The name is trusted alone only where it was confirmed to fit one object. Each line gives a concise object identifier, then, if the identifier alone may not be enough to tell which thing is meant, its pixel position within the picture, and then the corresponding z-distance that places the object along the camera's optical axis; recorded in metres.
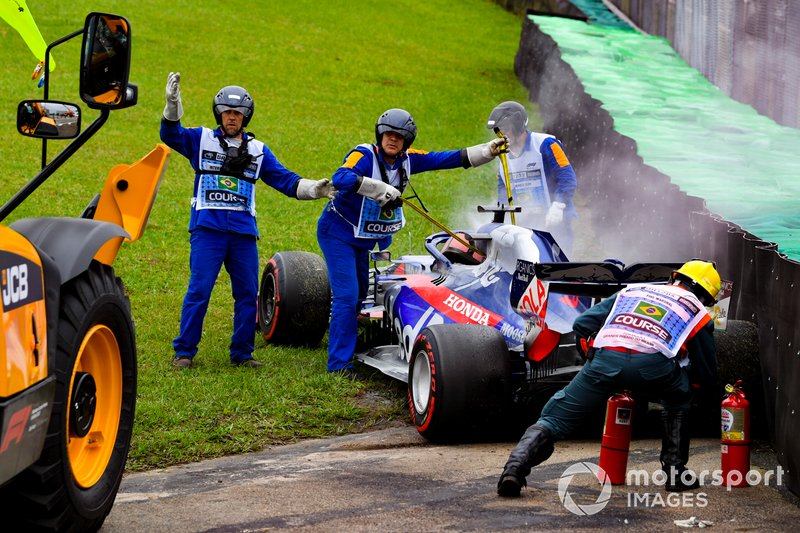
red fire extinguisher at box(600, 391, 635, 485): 12.93
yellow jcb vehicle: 8.92
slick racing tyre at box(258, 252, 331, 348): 20.17
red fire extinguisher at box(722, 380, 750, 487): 13.12
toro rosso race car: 14.80
